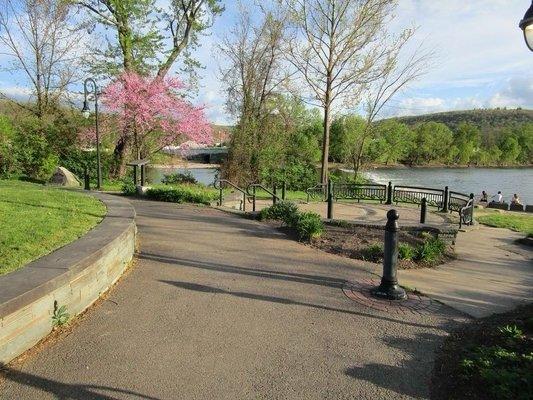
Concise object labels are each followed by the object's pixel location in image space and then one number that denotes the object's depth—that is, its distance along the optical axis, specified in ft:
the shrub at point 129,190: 46.64
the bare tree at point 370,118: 80.69
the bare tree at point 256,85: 86.07
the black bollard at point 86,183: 49.25
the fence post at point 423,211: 36.78
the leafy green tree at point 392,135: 128.36
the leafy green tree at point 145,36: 73.10
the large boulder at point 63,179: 55.21
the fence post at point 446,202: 50.71
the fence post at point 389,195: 56.85
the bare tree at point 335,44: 73.97
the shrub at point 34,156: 60.54
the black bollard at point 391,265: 16.92
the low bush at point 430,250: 23.13
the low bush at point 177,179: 70.78
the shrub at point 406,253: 22.71
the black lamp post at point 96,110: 52.38
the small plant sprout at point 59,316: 12.48
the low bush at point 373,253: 22.85
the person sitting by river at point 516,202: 80.53
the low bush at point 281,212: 31.06
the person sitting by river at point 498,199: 86.91
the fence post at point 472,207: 40.11
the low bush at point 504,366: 9.65
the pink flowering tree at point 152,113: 69.05
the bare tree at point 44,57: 75.92
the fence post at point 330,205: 36.83
